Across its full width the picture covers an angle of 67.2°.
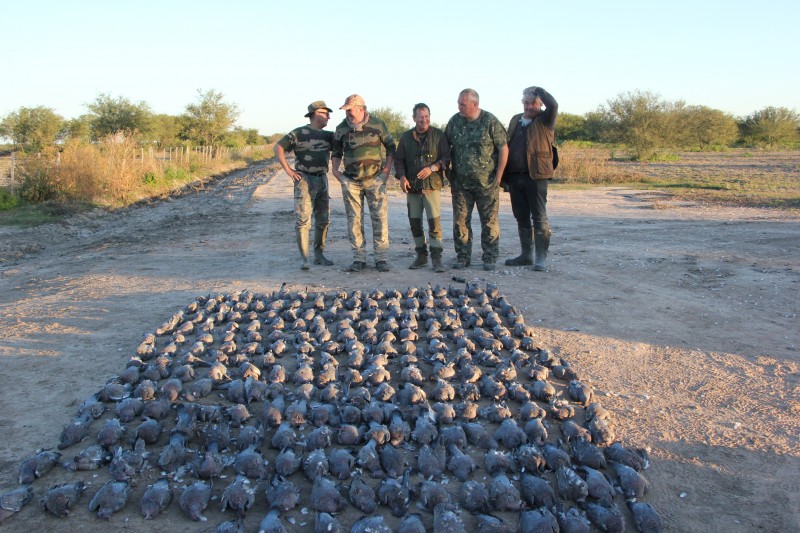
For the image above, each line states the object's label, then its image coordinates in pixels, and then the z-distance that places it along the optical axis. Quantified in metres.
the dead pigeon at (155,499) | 2.86
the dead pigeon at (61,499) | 2.84
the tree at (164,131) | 40.27
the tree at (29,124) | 38.56
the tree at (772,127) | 46.25
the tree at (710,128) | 38.84
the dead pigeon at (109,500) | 2.85
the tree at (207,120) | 45.16
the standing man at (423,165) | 7.02
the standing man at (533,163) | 6.82
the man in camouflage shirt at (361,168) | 7.07
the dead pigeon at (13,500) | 2.82
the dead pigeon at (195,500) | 2.85
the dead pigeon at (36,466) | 3.08
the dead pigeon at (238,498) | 2.87
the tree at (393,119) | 43.28
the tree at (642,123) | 31.00
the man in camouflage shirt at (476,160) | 6.91
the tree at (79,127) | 36.41
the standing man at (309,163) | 7.26
